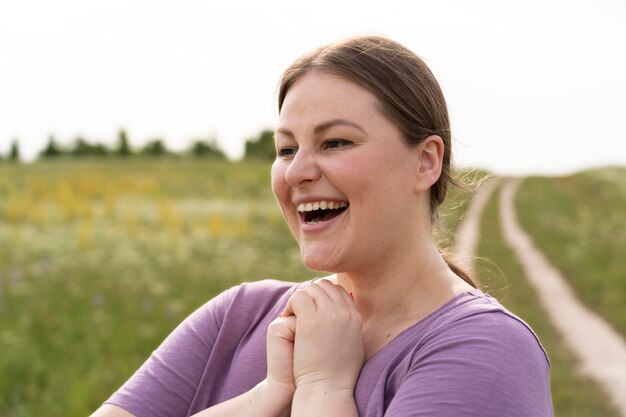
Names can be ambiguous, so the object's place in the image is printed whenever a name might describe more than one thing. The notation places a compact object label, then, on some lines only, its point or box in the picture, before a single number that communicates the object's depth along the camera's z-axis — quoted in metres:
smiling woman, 1.48
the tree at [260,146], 41.34
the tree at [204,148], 41.47
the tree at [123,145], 40.91
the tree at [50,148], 42.12
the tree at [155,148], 42.90
